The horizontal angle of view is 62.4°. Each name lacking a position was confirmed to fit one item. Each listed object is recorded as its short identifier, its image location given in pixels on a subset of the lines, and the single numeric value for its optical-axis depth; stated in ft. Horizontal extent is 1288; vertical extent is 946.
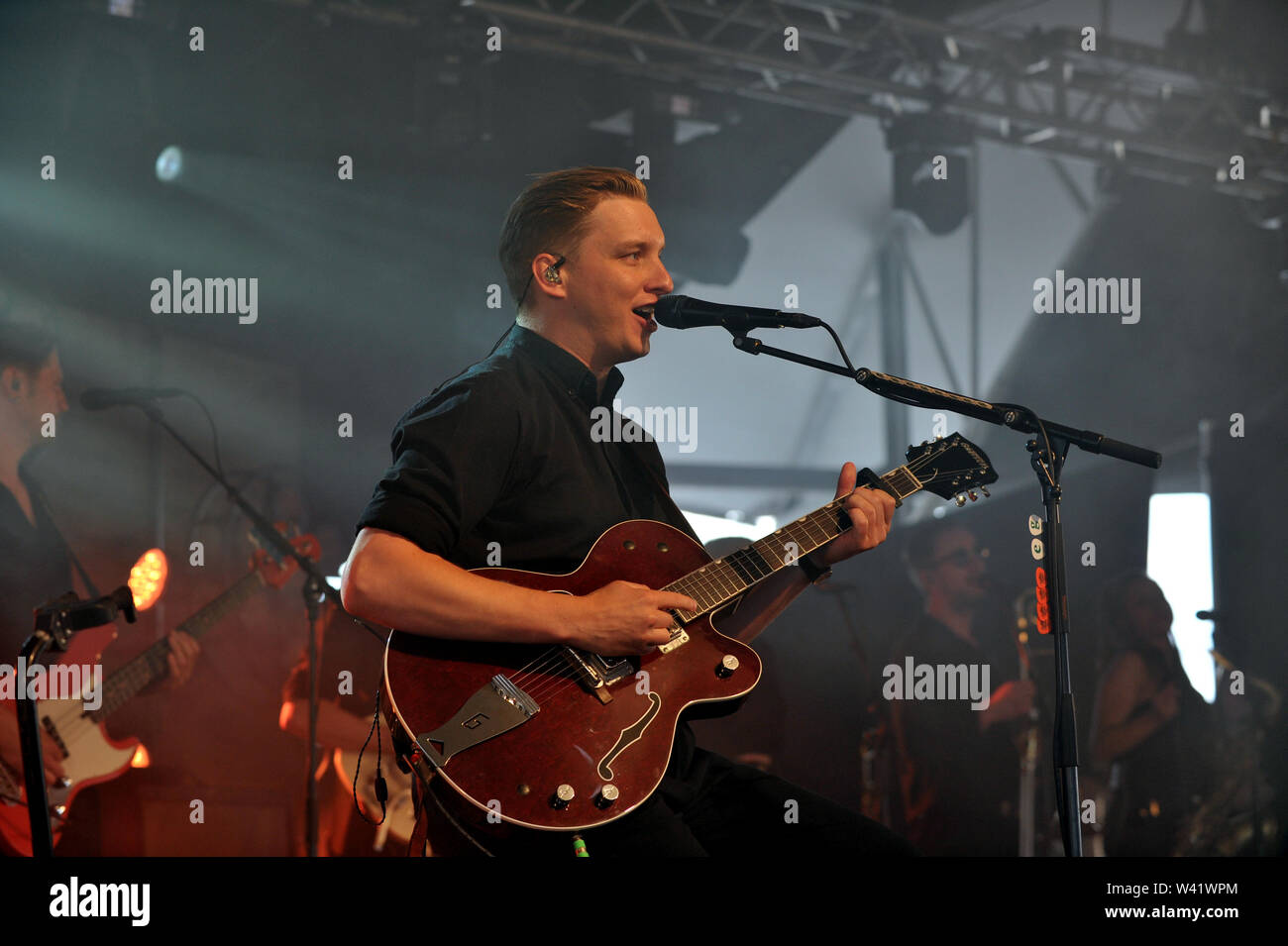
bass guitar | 12.85
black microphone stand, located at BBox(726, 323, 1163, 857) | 7.69
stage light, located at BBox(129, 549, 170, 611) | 14.88
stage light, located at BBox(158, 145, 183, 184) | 15.49
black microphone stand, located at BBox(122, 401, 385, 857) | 13.56
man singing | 6.61
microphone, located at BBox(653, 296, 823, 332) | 8.08
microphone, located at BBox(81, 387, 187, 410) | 14.33
